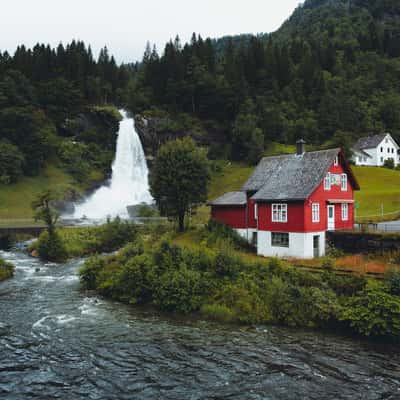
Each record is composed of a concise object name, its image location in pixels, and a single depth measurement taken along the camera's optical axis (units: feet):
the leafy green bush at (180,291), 72.49
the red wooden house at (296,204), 91.81
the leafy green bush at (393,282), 62.23
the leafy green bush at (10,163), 223.51
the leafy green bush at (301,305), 63.62
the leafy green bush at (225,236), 106.46
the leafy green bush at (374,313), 57.00
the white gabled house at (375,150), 274.98
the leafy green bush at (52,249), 124.47
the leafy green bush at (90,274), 89.35
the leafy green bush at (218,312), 67.77
